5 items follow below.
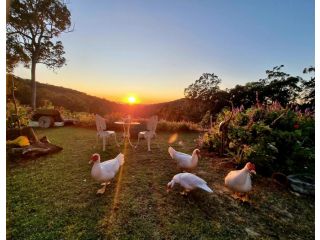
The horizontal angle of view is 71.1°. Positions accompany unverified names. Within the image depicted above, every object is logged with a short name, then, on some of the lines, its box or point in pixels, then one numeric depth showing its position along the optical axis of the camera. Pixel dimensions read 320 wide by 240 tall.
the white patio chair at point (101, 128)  5.99
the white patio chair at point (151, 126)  6.20
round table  7.35
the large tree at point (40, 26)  11.84
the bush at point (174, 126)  10.91
